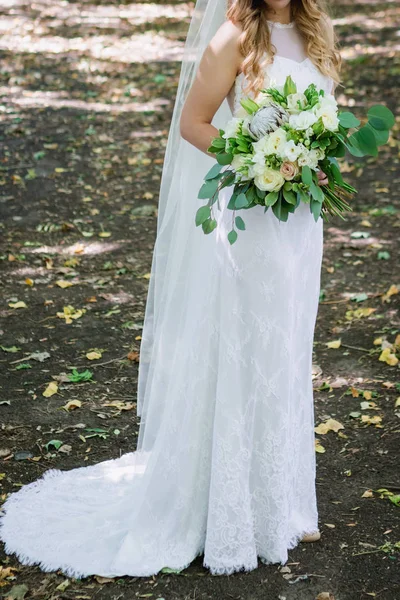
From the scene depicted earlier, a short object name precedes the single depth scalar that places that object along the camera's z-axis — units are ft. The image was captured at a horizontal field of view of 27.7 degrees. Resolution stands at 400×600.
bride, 10.50
